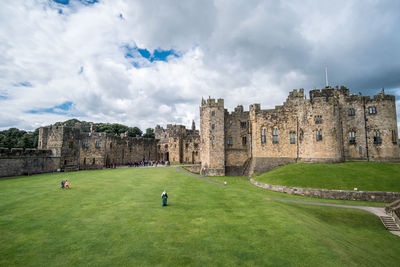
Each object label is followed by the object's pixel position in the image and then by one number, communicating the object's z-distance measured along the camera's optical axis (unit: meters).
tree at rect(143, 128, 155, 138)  118.12
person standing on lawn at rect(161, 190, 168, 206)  16.84
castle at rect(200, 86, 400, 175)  33.72
